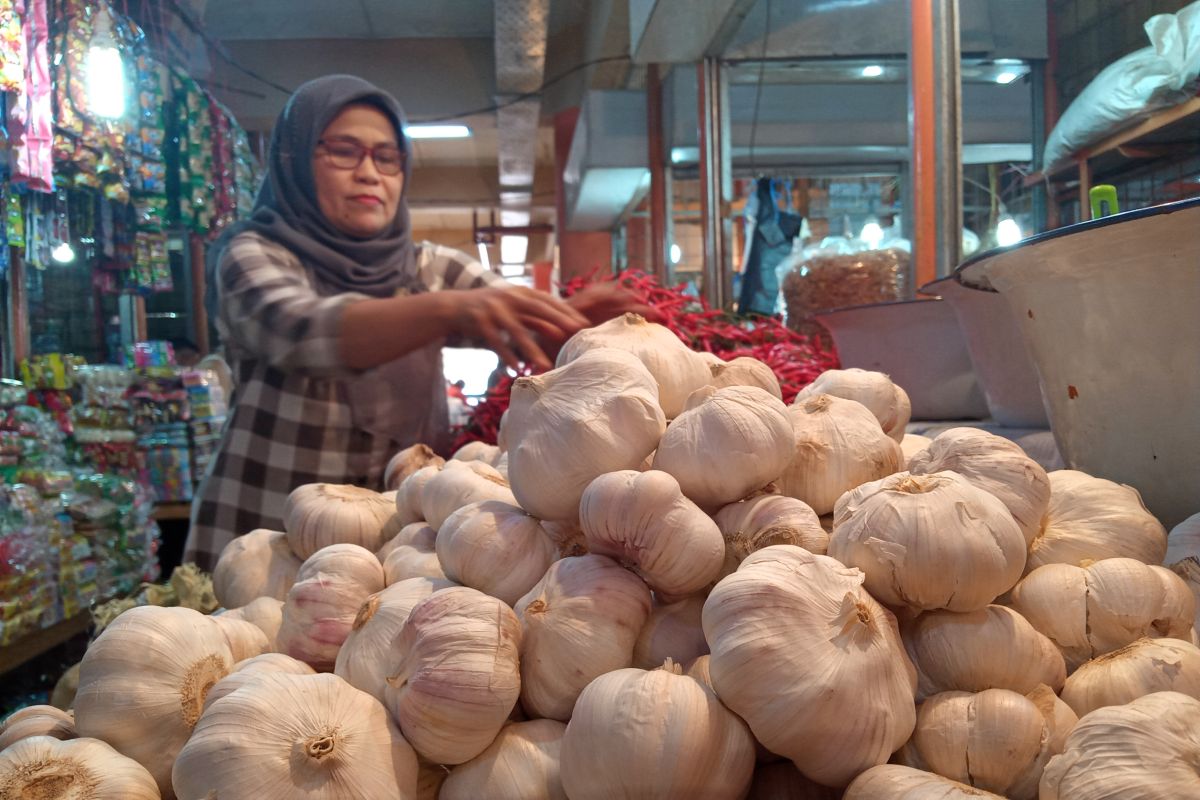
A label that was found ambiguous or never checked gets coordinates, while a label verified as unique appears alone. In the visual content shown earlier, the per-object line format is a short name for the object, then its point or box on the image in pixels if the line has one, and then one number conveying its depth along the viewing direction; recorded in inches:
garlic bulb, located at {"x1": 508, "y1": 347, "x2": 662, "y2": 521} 29.1
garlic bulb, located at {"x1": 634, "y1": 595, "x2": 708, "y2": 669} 26.8
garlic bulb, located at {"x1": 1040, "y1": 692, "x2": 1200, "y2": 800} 19.6
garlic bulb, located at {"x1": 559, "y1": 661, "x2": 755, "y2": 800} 22.1
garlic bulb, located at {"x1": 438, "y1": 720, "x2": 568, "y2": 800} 24.2
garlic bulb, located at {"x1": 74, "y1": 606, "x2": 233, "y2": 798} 27.5
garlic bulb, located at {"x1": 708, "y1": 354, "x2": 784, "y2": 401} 35.7
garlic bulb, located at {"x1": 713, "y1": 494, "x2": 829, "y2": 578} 28.0
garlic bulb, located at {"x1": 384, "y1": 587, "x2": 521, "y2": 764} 24.2
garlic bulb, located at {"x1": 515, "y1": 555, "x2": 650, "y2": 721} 25.6
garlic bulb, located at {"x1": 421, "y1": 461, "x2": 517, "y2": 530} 34.5
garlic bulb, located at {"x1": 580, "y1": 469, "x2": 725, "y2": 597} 26.5
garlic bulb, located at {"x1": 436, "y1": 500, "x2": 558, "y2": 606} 29.4
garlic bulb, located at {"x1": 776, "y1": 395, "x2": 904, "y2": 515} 31.3
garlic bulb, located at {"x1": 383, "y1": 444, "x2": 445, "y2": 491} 48.4
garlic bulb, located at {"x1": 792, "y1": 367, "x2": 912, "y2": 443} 37.2
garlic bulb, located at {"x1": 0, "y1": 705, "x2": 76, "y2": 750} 29.3
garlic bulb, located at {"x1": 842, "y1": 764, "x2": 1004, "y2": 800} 21.2
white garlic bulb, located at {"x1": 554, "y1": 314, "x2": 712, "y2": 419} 34.9
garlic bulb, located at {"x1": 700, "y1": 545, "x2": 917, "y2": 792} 22.4
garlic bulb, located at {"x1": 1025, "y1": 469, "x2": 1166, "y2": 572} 29.1
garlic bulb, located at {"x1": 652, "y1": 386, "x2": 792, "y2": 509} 28.9
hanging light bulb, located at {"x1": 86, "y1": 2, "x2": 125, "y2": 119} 100.5
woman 66.4
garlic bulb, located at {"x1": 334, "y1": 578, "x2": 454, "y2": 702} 27.1
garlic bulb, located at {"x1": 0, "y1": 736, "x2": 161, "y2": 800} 24.6
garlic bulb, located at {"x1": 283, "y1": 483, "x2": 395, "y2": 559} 38.5
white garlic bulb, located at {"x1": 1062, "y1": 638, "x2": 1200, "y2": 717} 24.0
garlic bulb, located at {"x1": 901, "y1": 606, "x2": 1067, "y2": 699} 24.6
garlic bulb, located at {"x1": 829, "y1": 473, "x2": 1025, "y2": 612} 24.5
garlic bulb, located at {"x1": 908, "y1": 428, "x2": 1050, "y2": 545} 28.8
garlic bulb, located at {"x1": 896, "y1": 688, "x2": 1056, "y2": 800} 22.7
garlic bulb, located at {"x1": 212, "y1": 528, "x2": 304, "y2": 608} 38.7
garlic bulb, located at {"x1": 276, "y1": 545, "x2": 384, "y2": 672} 30.3
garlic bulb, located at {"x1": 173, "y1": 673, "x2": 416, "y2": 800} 22.9
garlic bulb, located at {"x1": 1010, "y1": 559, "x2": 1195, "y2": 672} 26.4
